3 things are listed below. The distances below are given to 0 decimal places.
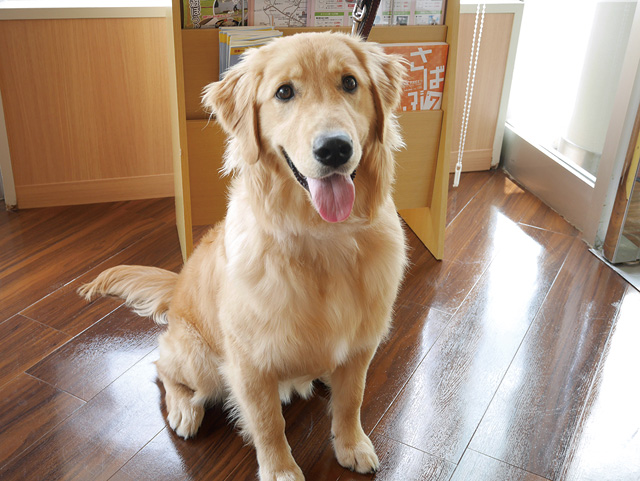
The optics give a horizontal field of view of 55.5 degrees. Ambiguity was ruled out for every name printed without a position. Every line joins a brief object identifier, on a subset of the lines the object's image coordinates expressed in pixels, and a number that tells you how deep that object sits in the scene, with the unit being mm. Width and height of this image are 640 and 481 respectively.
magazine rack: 2115
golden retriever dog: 1316
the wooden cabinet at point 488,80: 3150
